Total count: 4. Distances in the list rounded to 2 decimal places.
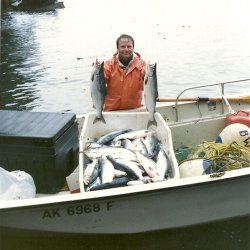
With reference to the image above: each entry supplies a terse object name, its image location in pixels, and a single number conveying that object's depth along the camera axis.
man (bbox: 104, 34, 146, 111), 5.93
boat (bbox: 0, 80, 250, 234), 4.06
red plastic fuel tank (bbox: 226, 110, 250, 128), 5.66
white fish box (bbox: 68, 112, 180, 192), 5.41
